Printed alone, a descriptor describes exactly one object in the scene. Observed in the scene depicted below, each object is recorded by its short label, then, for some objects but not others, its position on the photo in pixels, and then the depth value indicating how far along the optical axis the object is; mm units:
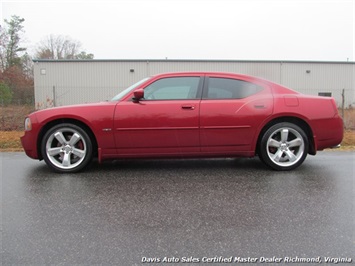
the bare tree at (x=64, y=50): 53656
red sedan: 4547
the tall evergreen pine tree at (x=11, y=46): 34622
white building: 23594
